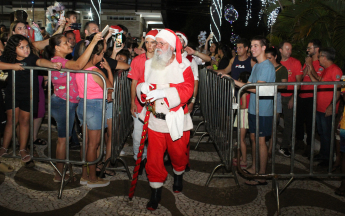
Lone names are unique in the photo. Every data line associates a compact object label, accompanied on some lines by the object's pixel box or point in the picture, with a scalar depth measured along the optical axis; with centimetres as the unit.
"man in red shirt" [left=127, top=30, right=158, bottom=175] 465
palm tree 711
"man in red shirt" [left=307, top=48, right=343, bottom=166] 524
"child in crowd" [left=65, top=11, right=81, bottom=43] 678
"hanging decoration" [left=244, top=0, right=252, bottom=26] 3362
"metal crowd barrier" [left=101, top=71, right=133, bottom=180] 441
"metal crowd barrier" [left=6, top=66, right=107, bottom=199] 404
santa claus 368
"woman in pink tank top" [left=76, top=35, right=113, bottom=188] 417
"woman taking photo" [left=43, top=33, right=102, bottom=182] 425
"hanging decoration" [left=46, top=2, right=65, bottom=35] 664
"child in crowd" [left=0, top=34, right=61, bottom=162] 441
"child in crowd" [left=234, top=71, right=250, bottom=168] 513
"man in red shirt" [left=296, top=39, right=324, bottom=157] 588
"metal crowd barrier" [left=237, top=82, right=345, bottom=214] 397
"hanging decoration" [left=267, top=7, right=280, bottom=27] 1132
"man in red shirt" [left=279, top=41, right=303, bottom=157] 606
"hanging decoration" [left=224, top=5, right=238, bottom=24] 1275
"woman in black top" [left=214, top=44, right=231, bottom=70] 796
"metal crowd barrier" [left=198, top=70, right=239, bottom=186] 433
